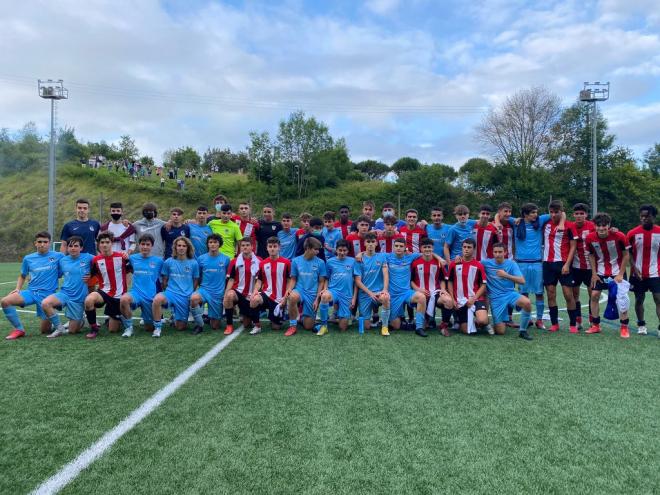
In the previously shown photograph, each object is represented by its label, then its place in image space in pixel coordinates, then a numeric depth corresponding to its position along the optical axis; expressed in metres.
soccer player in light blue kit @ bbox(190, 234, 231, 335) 6.03
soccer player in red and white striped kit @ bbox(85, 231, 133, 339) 5.74
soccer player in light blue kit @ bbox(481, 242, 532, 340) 5.85
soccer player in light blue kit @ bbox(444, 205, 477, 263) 6.70
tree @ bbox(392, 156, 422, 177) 54.62
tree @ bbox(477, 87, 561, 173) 34.34
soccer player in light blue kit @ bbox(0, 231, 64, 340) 5.77
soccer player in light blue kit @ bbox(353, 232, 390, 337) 6.08
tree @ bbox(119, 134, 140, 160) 51.06
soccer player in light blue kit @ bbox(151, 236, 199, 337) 5.88
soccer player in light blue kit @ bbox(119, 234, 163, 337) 5.76
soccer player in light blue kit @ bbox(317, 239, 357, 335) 6.05
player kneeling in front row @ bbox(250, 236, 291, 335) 5.89
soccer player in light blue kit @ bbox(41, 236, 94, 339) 5.68
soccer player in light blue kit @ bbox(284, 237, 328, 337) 6.00
